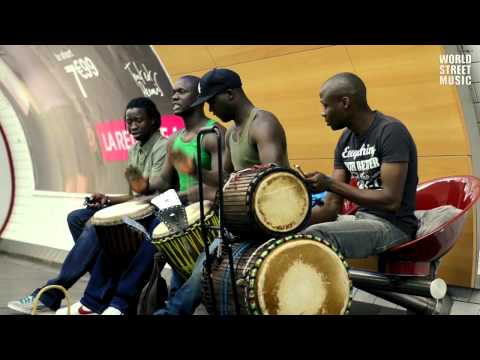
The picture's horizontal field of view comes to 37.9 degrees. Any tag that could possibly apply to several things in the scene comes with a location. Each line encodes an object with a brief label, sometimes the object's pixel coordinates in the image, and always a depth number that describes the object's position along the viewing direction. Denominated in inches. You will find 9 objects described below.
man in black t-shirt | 140.8
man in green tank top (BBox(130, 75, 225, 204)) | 181.0
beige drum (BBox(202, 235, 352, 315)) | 126.3
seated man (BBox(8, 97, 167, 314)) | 194.9
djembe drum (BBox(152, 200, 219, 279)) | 162.2
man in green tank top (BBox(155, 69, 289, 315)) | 153.9
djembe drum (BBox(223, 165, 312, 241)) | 129.2
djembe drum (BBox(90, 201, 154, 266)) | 182.1
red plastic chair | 141.1
